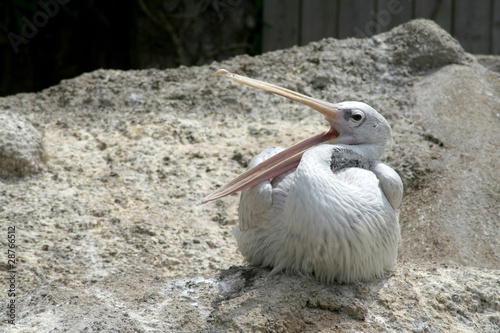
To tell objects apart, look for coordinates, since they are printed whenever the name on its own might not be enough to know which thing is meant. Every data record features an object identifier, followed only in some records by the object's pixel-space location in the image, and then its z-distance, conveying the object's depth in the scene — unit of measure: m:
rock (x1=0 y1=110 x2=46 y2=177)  8.96
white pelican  6.30
